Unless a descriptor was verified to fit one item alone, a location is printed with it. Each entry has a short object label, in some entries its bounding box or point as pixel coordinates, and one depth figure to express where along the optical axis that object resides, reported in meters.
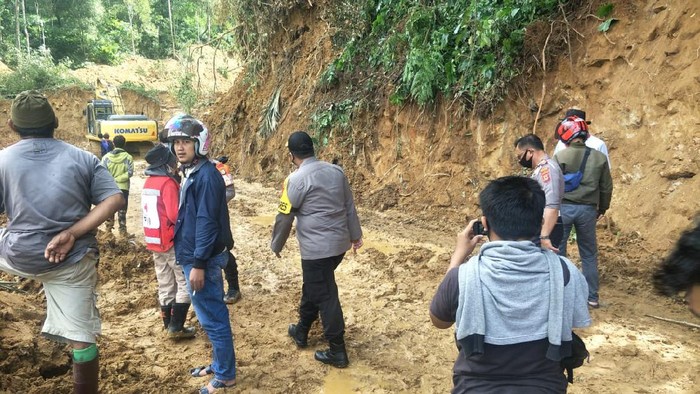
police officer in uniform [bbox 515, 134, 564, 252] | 4.19
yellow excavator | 18.25
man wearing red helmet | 4.63
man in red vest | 4.00
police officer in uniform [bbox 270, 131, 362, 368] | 3.80
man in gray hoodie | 1.78
